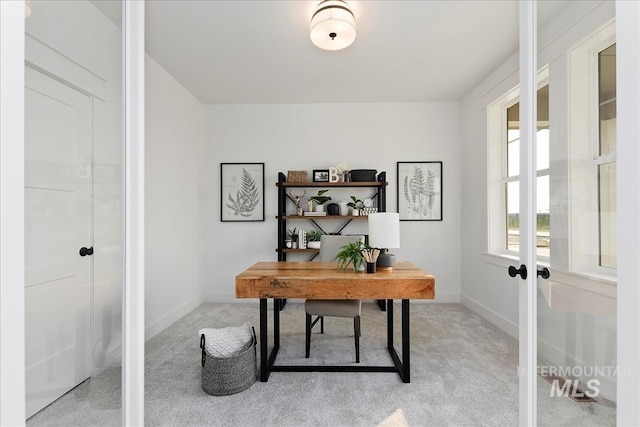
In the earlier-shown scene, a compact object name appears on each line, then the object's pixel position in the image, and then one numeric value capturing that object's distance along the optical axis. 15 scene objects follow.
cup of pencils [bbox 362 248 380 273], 2.17
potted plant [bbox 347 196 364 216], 3.89
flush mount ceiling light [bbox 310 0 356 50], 2.05
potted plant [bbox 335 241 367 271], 2.21
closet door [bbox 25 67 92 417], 0.94
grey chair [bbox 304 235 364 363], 2.31
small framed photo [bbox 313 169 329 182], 3.98
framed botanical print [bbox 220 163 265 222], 4.14
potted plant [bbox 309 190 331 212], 3.91
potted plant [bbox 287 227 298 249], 3.91
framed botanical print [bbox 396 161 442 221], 4.05
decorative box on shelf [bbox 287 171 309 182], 3.91
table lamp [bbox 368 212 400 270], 2.21
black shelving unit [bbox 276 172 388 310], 3.81
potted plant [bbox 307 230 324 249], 3.88
